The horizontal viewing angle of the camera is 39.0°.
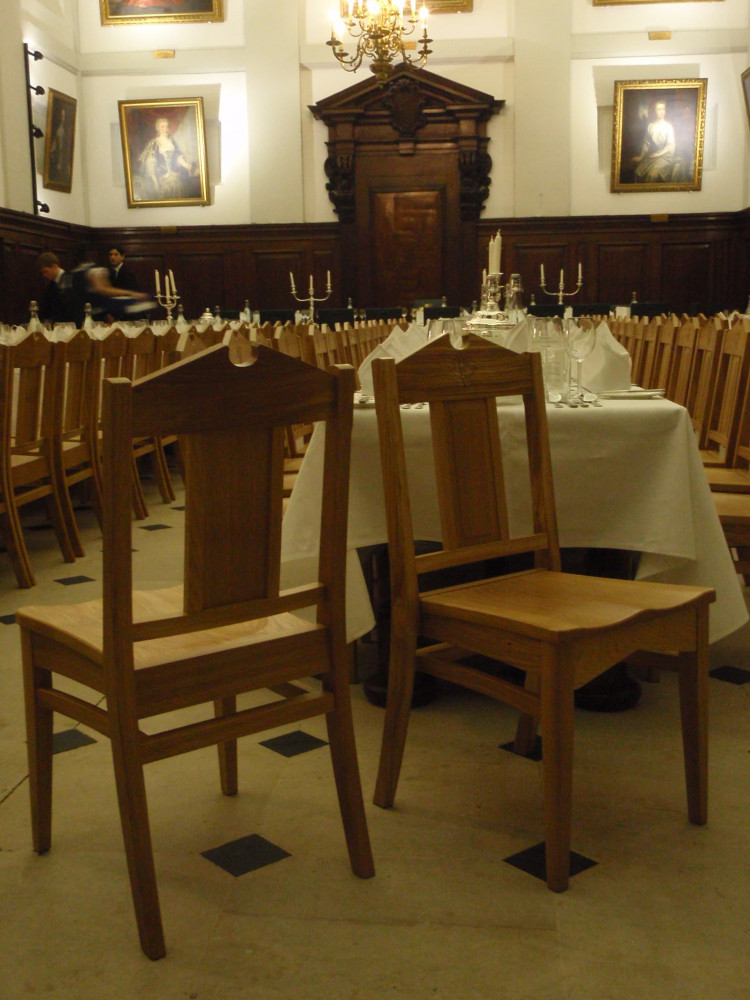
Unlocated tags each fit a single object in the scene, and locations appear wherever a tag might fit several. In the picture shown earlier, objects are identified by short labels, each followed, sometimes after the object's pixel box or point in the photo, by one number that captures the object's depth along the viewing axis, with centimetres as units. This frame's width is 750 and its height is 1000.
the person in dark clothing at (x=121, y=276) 1112
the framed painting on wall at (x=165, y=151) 1277
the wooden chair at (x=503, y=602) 188
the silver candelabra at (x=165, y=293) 1140
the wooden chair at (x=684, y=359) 416
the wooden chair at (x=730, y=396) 342
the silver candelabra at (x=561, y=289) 1215
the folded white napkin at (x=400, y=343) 335
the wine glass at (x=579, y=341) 305
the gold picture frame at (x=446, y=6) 1259
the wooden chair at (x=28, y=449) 394
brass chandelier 951
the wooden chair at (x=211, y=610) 163
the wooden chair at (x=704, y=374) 383
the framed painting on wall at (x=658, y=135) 1251
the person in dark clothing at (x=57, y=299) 958
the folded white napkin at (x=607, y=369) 310
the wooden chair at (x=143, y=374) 549
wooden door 1305
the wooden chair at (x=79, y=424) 455
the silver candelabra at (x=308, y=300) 1025
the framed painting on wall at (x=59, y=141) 1198
